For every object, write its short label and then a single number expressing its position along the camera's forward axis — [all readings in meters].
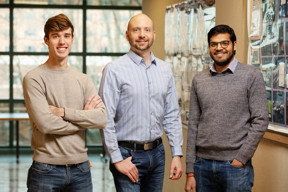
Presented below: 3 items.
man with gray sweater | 3.04
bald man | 3.17
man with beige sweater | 2.90
